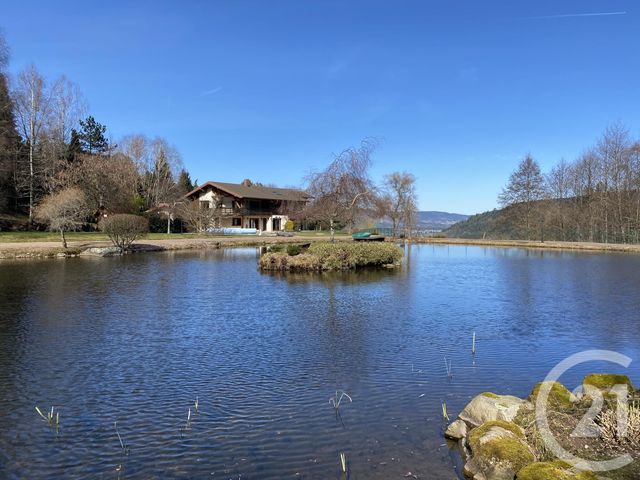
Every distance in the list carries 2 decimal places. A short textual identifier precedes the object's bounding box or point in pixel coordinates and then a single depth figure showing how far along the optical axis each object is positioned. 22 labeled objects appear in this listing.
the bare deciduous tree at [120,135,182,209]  67.62
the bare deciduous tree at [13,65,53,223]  51.31
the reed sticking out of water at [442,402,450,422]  7.85
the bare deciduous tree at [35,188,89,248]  35.53
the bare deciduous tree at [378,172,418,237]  65.69
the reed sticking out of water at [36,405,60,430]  7.43
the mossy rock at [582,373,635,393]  7.70
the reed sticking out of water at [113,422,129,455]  6.63
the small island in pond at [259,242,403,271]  28.58
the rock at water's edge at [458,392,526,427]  7.20
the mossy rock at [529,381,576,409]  7.40
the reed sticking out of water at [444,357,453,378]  10.09
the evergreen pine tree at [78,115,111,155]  62.19
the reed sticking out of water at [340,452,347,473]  6.06
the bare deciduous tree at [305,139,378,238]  29.47
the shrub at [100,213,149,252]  37.81
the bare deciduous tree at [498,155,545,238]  60.09
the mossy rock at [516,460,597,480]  5.38
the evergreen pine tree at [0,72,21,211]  45.66
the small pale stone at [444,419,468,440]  7.16
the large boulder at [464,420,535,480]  5.96
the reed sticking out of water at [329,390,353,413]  8.32
